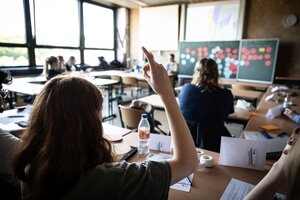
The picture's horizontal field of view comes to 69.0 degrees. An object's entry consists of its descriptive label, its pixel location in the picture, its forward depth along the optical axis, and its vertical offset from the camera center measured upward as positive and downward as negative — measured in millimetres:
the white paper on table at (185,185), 1024 -586
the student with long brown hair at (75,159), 620 -301
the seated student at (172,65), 7041 -143
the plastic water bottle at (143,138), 1409 -515
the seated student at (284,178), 627 -368
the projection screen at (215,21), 6270 +1214
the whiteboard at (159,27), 7281 +1129
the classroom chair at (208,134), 2078 -687
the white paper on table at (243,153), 1168 -486
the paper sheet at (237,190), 951 -580
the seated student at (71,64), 5447 -164
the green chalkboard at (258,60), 5625 +79
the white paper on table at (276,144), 1373 -506
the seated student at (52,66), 4191 -177
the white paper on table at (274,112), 2188 -483
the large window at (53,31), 5215 +740
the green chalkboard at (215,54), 6238 +220
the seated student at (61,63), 4557 -120
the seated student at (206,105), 2012 -406
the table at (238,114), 2248 -552
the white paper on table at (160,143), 1401 -527
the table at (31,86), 3467 -514
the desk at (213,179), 977 -582
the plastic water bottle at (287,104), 2506 -468
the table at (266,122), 1870 -540
